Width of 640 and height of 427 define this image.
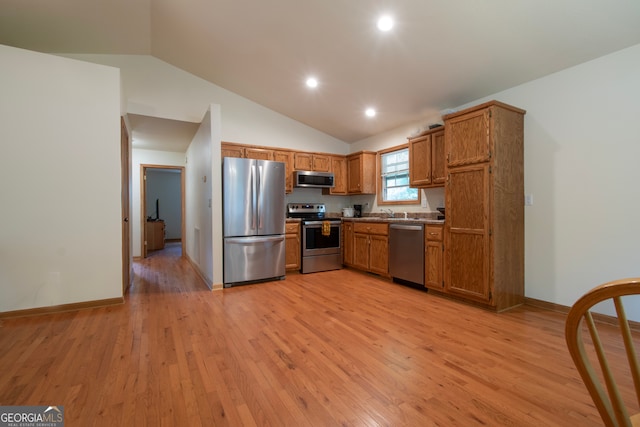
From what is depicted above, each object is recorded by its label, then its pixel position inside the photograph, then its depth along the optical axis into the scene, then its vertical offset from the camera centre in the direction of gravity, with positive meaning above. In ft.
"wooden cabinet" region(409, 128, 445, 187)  12.69 +2.41
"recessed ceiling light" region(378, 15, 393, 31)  8.95 +6.15
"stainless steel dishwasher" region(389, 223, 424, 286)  12.48 -1.94
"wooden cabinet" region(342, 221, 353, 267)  16.76 -1.92
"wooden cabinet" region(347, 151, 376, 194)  17.43 +2.42
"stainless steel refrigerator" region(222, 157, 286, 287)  13.19 -0.37
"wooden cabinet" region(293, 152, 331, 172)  17.29 +3.16
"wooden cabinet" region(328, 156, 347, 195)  18.47 +2.48
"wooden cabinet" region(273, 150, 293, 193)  16.88 +2.71
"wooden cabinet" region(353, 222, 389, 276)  14.38 -1.95
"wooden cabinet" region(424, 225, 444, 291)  11.62 -1.99
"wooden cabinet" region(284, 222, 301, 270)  15.57 -1.91
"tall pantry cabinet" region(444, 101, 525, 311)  9.85 +0.21
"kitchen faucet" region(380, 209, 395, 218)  16.39 -0.10
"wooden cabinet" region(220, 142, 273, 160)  15.49 +3.45
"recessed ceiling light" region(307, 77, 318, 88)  13.40 +6.32
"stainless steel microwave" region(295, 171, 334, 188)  16.75 +2.00
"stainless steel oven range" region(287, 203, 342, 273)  15.90 -1.72
